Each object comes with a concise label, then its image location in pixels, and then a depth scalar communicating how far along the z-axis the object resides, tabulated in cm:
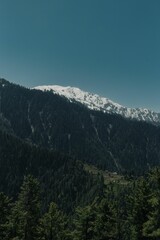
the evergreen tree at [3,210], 6692
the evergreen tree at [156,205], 4994
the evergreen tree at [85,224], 6944
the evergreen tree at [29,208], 6394
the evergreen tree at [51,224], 7256
